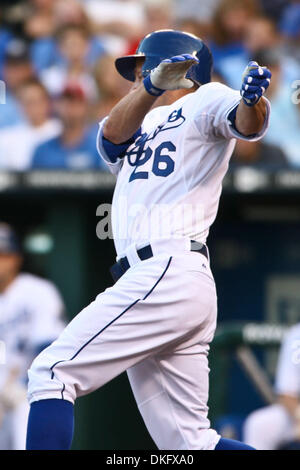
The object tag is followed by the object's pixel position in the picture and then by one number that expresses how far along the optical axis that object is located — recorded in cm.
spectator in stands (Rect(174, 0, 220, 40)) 1383
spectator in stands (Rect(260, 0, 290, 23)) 1381
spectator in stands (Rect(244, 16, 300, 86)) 1352
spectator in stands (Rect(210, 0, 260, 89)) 1364
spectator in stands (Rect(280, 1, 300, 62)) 1371
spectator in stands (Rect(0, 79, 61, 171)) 1339
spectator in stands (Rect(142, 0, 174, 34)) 1395
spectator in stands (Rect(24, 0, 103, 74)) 1404
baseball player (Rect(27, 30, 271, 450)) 529
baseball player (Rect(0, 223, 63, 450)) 1112
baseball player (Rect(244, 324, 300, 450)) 973
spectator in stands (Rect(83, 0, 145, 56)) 1396
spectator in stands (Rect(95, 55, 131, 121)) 1357
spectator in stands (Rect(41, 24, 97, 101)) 1380
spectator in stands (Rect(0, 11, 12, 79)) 1416
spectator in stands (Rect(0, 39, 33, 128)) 1402
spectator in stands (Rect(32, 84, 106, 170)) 1337
